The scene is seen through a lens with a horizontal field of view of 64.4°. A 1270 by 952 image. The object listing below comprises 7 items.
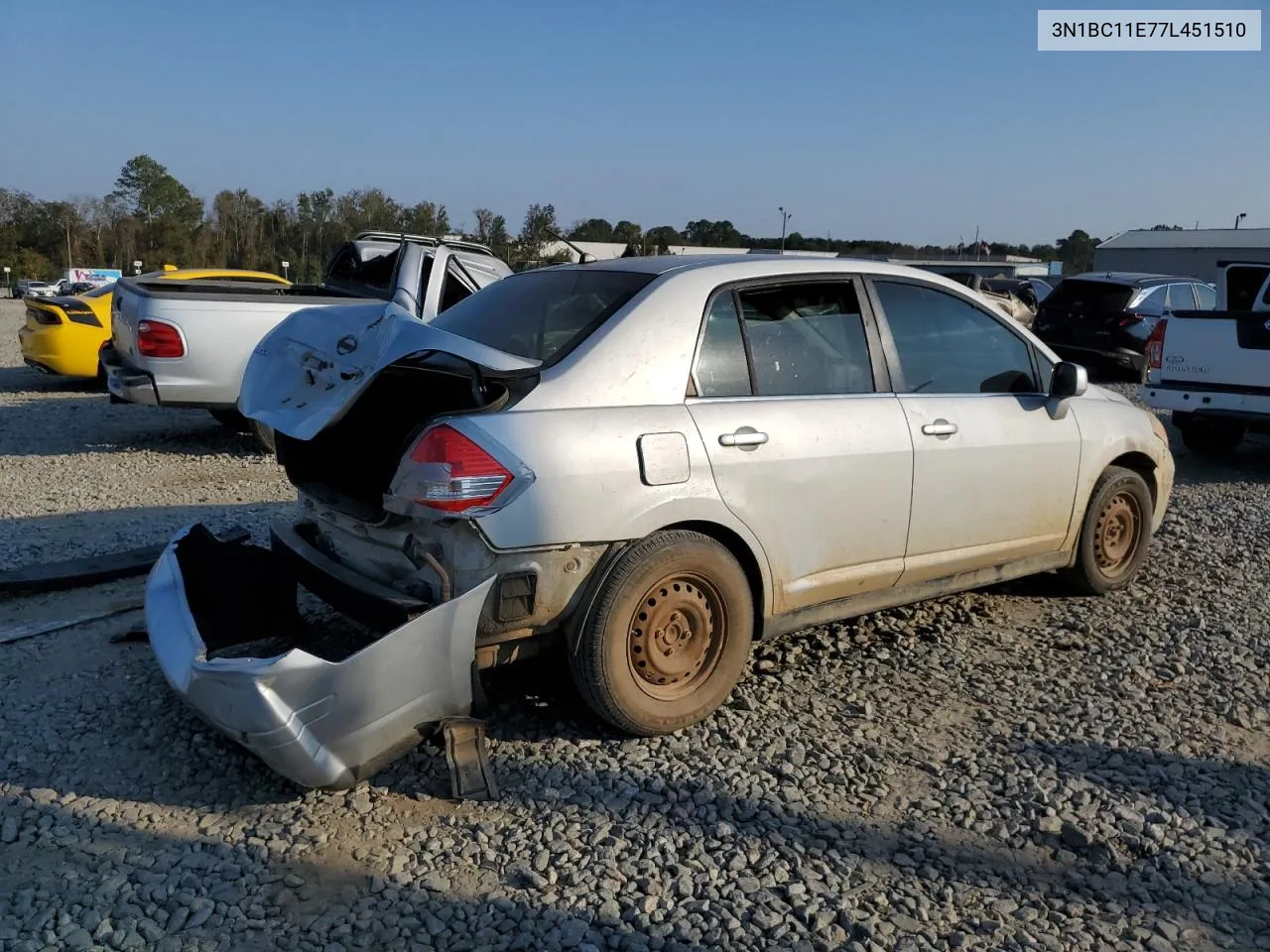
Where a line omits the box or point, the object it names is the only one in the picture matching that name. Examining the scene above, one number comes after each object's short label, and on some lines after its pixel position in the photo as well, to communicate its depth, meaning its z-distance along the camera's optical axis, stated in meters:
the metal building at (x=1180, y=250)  47.97
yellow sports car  12.84
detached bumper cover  2.97
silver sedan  3.20
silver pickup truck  8.55
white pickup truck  8.79
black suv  14.70
